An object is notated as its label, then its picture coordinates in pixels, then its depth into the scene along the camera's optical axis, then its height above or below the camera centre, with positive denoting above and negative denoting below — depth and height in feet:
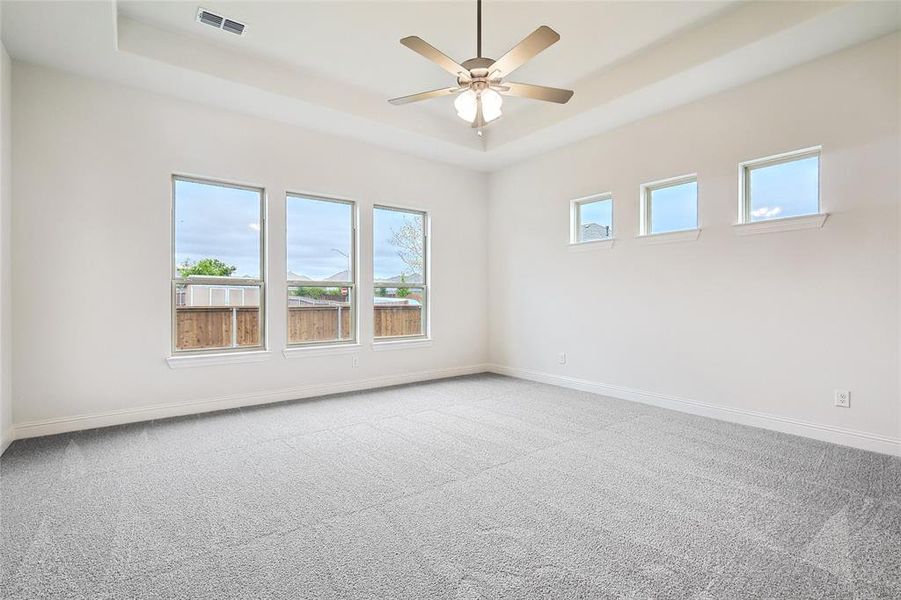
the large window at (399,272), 17.52 +1.08
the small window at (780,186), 11.21 +3.06
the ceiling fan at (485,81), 8.02 +4.60
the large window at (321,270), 15.46 +1.01
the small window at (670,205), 13.61 +3.07
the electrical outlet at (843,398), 10.52 -2.41
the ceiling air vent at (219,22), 10.41 +6.79
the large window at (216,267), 13.29 +0.98
